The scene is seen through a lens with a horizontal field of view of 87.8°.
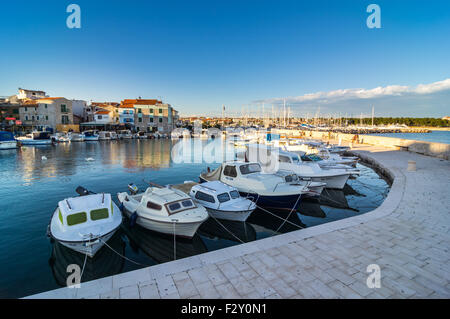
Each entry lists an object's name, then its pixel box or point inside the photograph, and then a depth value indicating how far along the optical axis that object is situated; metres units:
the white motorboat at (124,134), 65.87
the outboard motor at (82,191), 12.98
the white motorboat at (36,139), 49.53
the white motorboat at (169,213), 9.67
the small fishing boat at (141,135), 67.94
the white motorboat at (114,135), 63.58
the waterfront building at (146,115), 74.62
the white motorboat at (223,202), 11.47
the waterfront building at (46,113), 62.22
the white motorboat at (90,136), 59.59
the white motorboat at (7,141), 42.75
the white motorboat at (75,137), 57.42
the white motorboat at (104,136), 62.00
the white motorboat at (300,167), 17.09
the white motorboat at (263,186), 12.83
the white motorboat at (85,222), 8.52
